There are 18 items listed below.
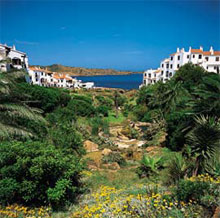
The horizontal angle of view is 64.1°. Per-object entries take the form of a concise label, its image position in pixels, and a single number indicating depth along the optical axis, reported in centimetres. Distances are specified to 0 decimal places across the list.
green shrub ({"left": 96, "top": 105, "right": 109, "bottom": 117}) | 3268
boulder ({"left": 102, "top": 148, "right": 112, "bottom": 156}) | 1435
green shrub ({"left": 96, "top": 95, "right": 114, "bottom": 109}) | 4262
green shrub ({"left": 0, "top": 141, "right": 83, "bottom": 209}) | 636
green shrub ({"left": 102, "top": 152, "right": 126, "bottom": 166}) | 1313
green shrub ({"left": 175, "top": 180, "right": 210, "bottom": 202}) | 569
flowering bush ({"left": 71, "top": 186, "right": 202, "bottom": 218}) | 508
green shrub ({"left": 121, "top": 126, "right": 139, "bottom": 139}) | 2331
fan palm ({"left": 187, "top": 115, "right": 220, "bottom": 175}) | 789
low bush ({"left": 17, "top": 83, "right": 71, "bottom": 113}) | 2351
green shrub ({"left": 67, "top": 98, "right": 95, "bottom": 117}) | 2777
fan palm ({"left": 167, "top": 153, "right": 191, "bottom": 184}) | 839
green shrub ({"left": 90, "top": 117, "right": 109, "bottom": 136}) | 2274
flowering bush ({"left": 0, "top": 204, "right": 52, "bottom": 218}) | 578
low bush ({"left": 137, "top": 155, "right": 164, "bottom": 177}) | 1061
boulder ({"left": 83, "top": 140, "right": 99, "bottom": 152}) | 1647
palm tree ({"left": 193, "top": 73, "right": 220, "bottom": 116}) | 1138
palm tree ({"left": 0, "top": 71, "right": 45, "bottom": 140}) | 859
